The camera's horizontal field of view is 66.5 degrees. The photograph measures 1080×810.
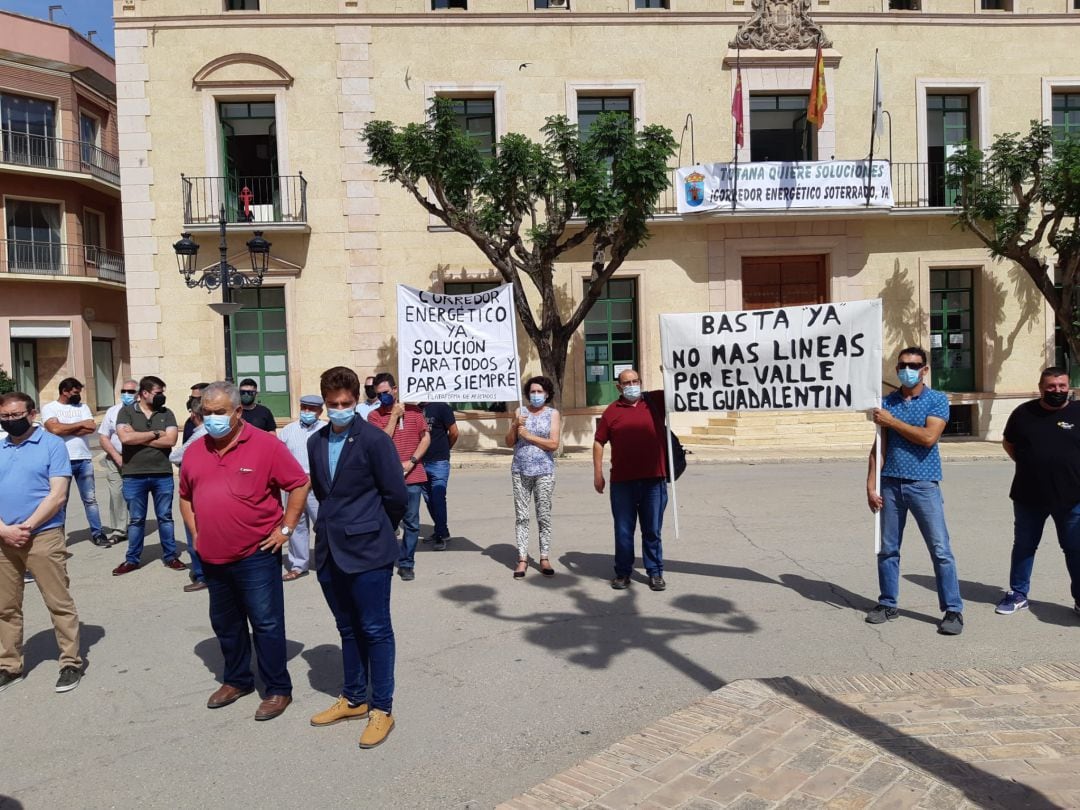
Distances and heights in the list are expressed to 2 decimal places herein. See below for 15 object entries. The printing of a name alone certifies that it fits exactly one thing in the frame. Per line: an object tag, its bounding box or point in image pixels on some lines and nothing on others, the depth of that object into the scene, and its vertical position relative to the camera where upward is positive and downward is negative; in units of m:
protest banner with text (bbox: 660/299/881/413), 6.43 -0.02
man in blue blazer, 4.21 -0.88
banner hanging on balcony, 18.92 +3.92
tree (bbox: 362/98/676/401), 15.30 +3.39
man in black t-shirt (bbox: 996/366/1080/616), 5.68 -0.88
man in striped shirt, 7.49 -0.72
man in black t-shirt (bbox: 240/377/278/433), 8.09 -0.40
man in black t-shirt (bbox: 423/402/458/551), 8.39 -0.97
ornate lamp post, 14.26 +1.82
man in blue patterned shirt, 5.58 -0.90
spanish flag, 18.27 +5.74
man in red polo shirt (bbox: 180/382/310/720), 4.43 -0.83
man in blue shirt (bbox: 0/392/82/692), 5.04 -0.98
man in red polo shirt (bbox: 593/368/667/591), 6.66 -0.89
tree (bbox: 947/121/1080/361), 17.09 +3.19
